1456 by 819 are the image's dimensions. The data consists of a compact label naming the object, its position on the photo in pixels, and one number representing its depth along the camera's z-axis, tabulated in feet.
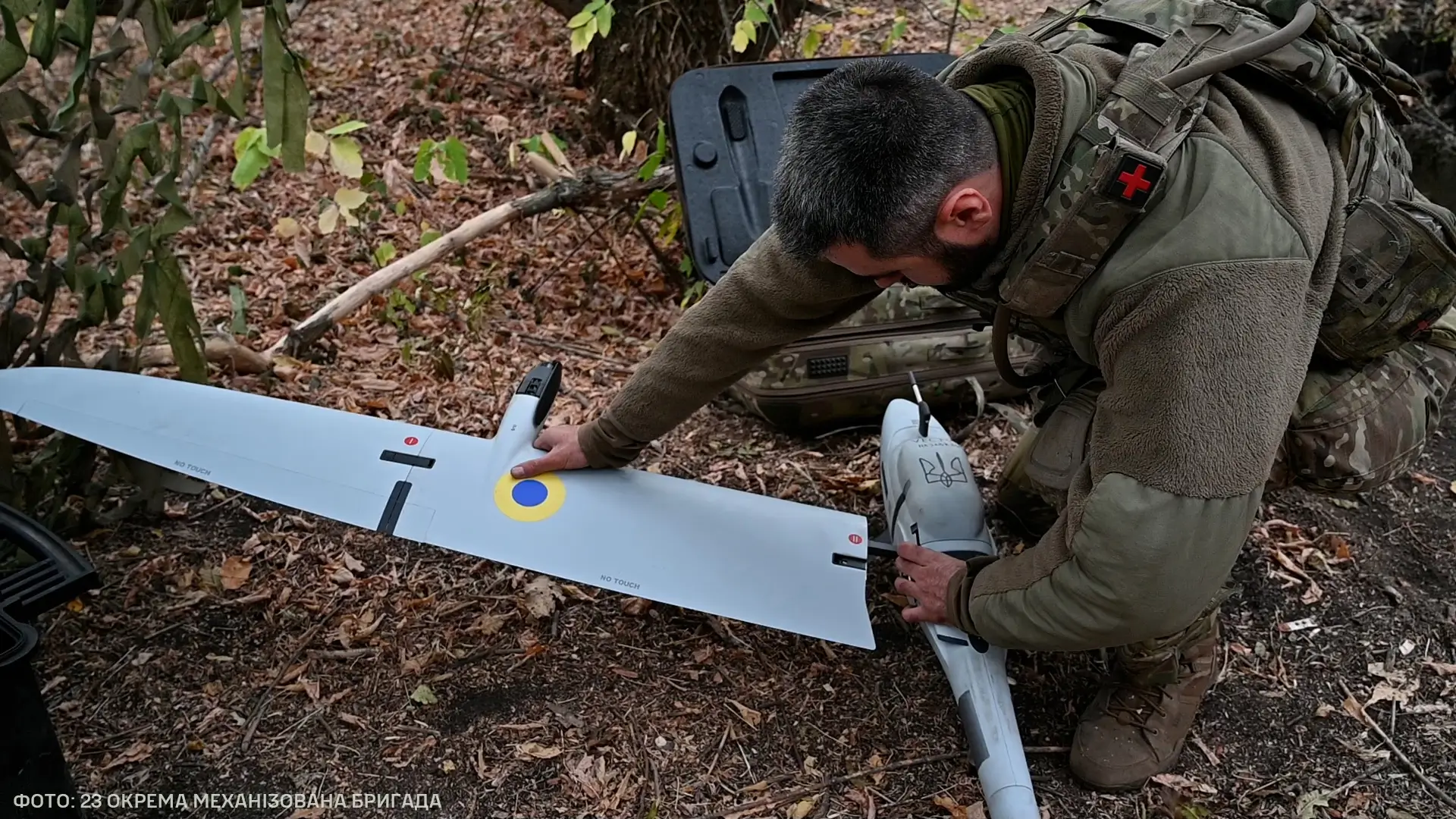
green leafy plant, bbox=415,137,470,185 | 11.05
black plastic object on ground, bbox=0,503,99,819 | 5.26
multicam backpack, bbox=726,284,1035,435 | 10.27
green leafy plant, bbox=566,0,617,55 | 11.93
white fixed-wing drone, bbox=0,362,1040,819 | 7.48
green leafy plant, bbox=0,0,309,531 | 7.54
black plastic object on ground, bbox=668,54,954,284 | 10.31
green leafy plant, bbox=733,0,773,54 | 11.60
